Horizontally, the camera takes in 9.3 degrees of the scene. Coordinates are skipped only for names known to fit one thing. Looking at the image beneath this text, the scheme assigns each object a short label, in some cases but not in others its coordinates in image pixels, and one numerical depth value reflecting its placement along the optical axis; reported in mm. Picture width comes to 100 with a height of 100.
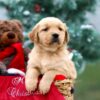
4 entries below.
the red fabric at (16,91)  2938
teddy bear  3310
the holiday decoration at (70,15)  6540
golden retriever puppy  2997
